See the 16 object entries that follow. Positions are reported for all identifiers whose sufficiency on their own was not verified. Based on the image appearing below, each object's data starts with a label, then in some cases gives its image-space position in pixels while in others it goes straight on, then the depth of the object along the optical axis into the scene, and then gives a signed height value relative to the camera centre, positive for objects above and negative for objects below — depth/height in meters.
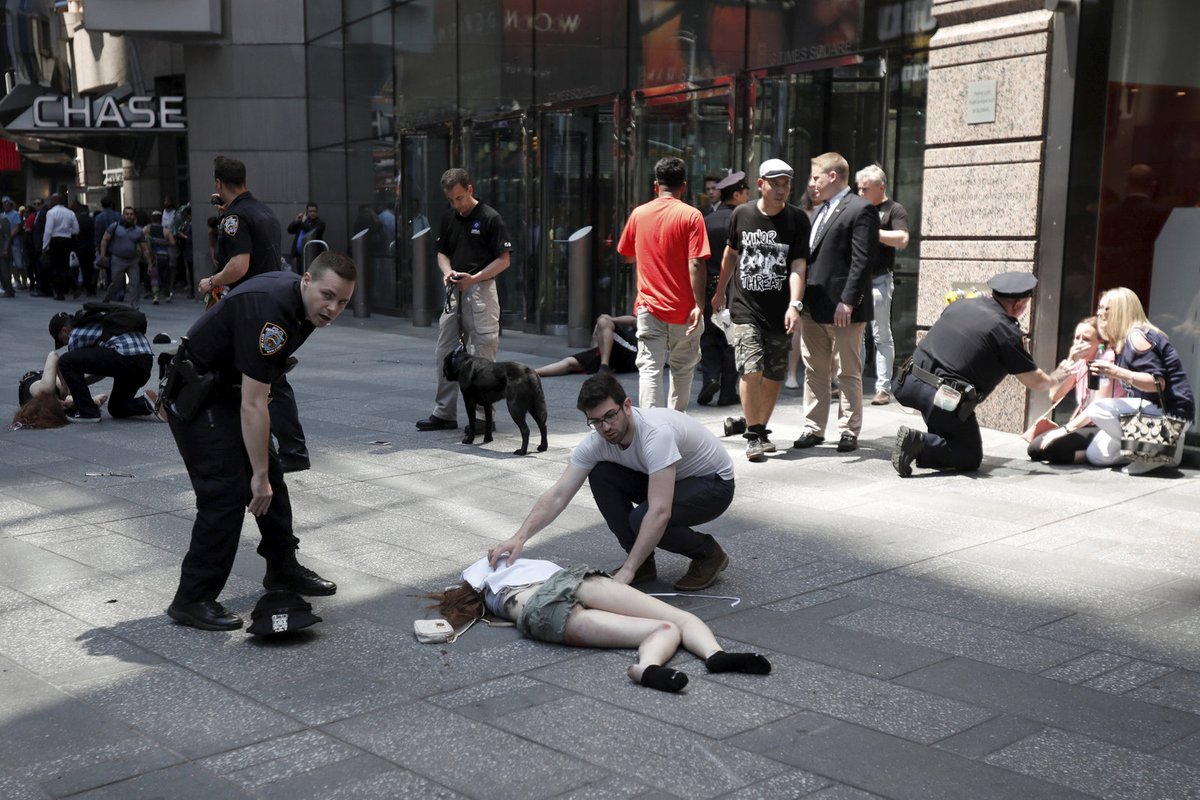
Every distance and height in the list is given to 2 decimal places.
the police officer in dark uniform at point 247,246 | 7.44 -0.28
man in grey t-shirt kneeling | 4.83 -1.12
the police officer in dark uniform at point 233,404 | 4.54 -0.75
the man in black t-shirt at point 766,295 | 7.97 -0.55
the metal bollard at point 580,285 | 14.59 -0.93
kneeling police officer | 7.42 -0.96
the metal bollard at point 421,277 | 18.34 -1.10
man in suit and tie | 7.97 -0.52
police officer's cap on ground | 4.57 -1.50
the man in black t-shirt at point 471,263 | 8.95 -0.43
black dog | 8.28 -1.21
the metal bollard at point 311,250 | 20.88 -0.84
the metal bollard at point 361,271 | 20.55 -1.16
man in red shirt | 7.87 -0.47
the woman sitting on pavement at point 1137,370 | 7.39 -0.91
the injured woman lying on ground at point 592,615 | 4.28 -1.47
